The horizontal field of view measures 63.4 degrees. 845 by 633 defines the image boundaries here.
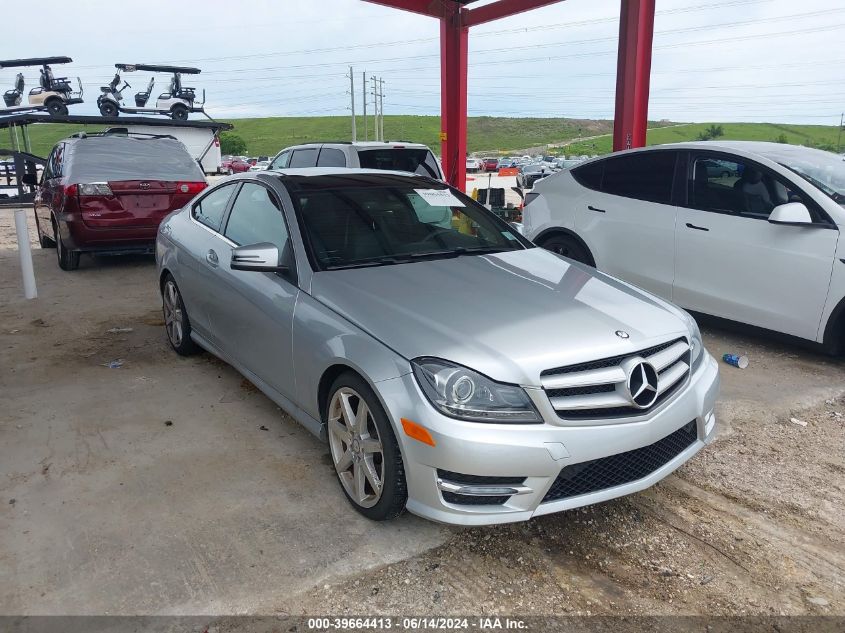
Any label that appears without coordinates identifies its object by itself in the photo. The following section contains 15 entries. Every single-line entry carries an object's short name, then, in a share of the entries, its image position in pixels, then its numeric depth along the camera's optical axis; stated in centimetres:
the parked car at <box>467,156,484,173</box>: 5622
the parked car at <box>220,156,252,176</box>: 5749
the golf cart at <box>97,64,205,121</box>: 2597
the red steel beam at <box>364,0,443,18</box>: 1148
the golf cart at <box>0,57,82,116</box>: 2298
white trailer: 2164
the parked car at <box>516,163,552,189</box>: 1186
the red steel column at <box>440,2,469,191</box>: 1269
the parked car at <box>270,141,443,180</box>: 856
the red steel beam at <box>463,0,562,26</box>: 1135
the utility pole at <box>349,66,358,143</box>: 7775
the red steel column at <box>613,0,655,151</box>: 916
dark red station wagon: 820
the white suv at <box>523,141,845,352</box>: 488
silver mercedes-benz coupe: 255
